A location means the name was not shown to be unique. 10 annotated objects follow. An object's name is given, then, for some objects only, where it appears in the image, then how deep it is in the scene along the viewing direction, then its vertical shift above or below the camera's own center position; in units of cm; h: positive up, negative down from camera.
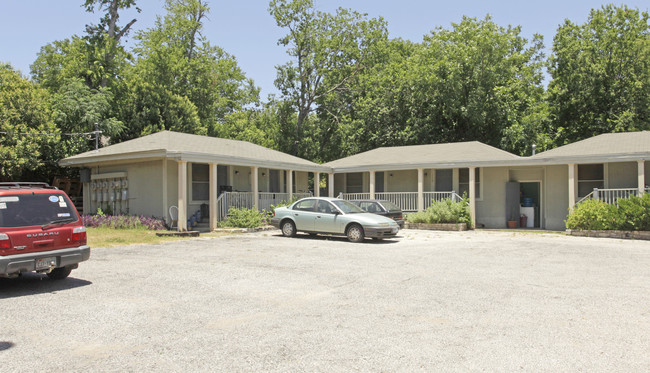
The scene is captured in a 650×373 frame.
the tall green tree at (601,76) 3044 +741
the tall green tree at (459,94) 3291 +692
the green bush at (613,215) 1630 -90
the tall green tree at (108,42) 3038 +983
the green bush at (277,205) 2148 -58
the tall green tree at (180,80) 3061 +917
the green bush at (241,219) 1886 -104
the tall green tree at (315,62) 4184 +1140
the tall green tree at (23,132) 2200 +292
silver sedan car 1509 -93
